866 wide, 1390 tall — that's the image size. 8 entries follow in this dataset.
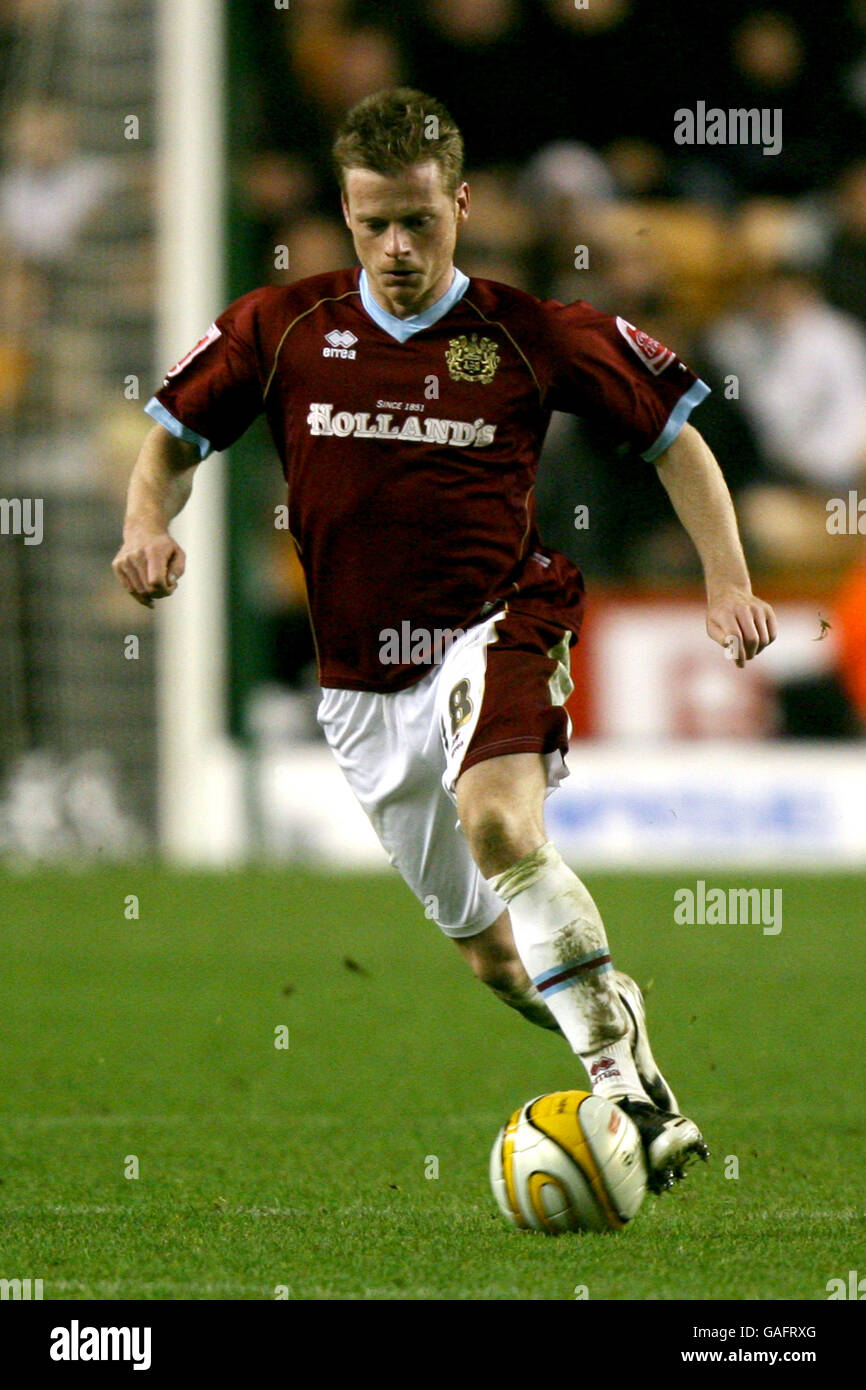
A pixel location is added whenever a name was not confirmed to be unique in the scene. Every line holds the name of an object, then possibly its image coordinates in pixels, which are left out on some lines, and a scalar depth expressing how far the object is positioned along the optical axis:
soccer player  4.72
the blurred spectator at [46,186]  13.82
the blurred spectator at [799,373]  13.30
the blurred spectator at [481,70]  14.20
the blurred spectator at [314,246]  13.56
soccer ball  4.29
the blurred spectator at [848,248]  13.66
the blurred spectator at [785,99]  13.94
